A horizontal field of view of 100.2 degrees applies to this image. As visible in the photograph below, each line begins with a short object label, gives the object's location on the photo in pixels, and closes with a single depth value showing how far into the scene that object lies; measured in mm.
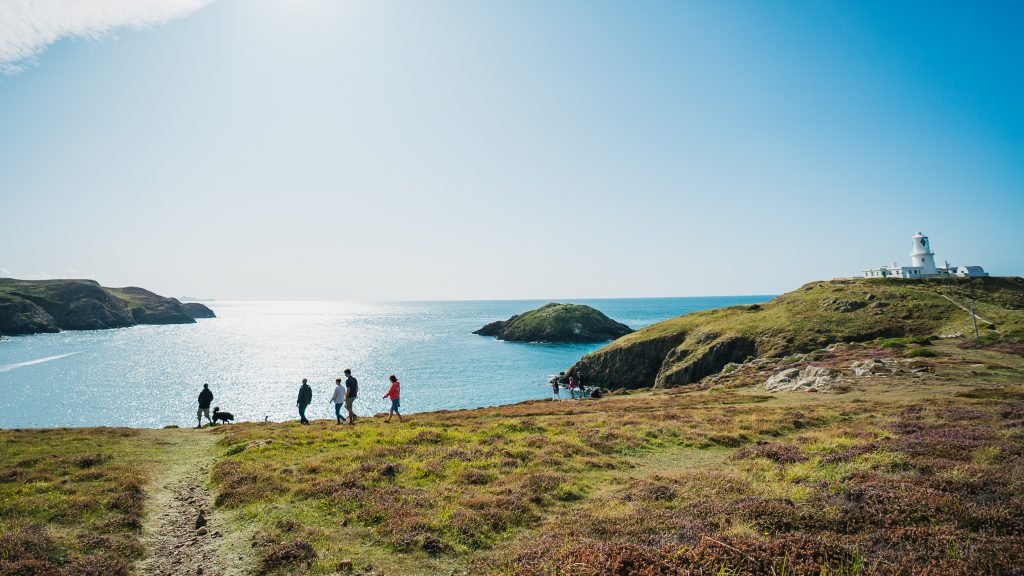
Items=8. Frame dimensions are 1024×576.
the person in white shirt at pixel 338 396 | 30703
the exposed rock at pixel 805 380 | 37594
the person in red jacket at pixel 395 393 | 31125
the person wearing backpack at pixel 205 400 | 33450
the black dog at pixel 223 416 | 36656
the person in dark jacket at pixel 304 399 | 32656
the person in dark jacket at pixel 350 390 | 30531
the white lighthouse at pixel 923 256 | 97000
